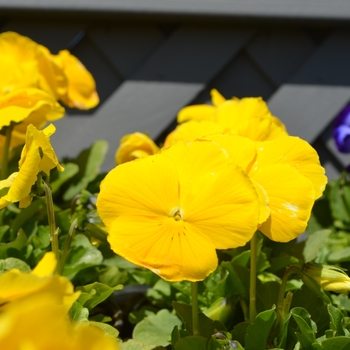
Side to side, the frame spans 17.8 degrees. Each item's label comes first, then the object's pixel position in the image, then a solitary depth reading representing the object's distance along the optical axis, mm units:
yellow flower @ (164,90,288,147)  482
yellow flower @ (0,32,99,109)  530
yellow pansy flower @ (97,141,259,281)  398
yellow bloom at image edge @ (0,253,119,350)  307
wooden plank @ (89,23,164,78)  815
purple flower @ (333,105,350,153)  674
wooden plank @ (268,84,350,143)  814
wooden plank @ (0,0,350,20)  767
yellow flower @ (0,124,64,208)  409
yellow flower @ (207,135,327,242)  416
